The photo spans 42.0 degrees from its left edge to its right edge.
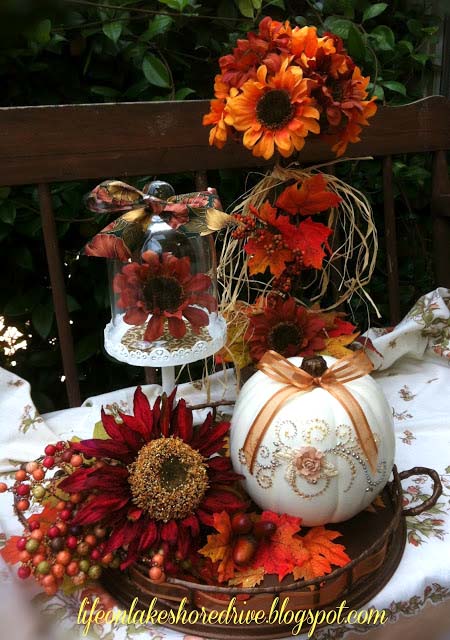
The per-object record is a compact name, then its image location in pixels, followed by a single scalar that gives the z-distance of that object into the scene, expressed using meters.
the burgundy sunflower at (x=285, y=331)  0.75
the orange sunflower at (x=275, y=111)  0.61
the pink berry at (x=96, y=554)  0.49
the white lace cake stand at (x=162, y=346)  0.56
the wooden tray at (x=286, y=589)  0.47
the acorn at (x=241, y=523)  0.50
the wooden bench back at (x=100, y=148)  0.80
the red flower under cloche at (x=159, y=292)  0.55
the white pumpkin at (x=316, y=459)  0.52
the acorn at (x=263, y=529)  0.51
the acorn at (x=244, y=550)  0.50
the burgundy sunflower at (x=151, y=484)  0.49
